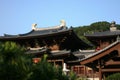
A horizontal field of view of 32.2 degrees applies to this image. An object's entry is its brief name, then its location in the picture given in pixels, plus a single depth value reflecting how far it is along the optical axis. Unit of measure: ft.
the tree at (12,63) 21.49
